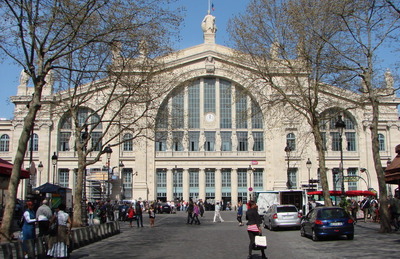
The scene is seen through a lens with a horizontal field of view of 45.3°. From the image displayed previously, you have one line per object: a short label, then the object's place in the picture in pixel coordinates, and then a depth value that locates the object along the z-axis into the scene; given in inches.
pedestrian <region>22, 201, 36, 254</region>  562.3
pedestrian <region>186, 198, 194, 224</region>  1337.8
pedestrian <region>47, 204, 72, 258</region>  538.6
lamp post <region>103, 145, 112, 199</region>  1181.2
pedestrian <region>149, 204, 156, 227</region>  1236.1
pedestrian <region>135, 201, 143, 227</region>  1251.0
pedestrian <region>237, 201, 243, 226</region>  1286.9
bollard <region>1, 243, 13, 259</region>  435.5
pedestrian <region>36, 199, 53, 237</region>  574.2
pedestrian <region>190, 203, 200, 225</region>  1331.2
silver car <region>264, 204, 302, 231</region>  1047.6
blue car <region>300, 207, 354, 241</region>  764.5
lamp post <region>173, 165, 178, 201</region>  2552.9
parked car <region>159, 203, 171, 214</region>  2245.3
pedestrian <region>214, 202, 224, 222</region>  1447.6
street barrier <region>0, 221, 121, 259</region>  453.5
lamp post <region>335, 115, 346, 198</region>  1148.8
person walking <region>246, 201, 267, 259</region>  573.0
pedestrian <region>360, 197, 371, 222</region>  1331.2
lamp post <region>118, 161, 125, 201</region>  2491.4
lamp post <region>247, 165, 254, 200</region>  2434.2
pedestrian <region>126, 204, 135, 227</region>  1248.8
